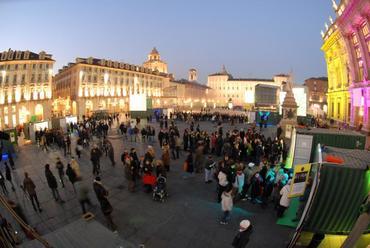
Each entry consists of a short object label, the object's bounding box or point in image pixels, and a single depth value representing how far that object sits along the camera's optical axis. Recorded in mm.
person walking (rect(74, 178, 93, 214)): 8632
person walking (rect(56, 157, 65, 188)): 10741
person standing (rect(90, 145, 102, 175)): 12297
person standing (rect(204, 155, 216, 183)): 11342
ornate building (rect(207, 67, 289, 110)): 124625
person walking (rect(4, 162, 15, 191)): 11211
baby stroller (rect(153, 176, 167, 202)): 9751
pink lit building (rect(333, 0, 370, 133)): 29148
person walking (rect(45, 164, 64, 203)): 9555
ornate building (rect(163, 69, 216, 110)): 86938
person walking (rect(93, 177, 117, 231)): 7602
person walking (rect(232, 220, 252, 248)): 5254
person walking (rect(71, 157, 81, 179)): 10248
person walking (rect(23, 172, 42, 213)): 8938
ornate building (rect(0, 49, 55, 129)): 44294
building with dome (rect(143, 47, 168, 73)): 105062
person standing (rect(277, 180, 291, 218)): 7980
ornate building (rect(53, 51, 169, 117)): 57875
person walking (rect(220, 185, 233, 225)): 7700
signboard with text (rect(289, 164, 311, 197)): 7031
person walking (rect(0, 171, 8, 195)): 10933
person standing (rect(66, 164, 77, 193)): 10359
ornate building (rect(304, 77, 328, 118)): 93125
